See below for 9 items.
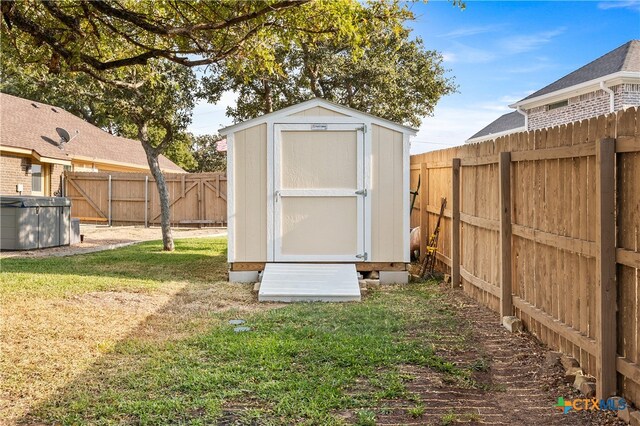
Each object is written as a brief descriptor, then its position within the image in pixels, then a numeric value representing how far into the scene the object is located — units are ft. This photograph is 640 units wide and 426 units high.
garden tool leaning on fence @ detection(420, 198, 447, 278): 30.27
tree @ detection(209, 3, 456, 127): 65.46
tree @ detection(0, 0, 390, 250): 19.30
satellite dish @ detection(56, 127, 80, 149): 69.08
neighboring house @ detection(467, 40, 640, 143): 52.80
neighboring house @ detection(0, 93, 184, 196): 58.08
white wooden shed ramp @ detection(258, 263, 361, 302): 24.86
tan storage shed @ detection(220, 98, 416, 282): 29.22
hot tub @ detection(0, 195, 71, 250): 41.50
